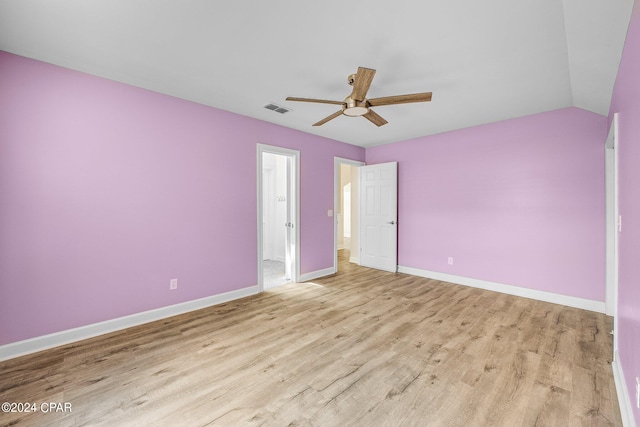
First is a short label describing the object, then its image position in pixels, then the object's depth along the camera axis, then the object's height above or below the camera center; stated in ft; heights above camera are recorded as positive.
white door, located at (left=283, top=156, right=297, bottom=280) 14.40 -0.29
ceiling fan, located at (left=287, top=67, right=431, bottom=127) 6.58 +3.27
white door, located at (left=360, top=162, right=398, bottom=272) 16.75 -0.15
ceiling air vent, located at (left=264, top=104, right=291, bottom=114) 11.05 +4.56
